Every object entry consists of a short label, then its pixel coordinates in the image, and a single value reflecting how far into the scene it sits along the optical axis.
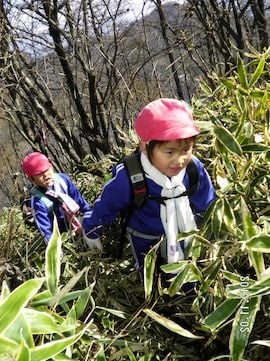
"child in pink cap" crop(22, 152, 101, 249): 2.61
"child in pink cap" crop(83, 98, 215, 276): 1.63
